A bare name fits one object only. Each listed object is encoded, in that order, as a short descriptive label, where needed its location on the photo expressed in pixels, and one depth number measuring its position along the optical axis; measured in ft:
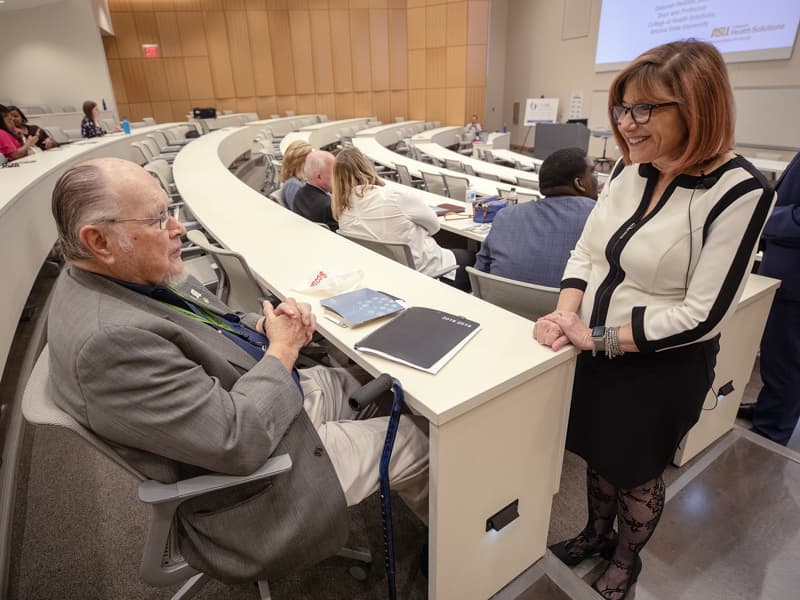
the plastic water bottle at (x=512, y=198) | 10.31
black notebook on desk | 3.94
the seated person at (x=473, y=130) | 33.81
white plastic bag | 5.42
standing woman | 3.32
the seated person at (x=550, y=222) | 6.08
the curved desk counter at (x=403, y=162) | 13.41
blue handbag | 9.83
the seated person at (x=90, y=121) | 22.11
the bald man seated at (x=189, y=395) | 3.04
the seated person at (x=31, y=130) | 16.56
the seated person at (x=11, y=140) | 14.87
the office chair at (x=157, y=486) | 2.97
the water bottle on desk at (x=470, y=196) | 12.37
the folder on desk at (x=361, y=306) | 4.60
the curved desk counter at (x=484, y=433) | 3.57
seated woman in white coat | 8.21
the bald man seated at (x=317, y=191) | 10.21
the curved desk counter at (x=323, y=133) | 24.77
